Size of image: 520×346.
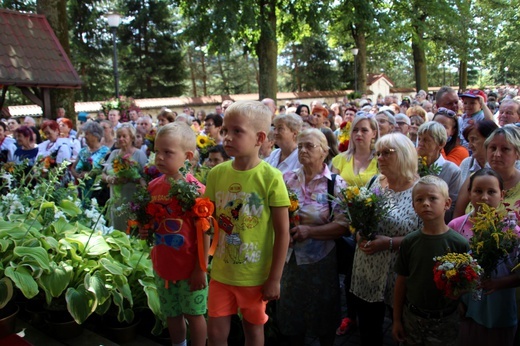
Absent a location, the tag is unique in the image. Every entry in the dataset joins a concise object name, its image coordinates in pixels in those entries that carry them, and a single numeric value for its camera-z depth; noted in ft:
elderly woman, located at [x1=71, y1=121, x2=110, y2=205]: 22.35
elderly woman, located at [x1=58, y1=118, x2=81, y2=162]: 25.45
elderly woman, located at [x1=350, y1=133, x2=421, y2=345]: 10.47
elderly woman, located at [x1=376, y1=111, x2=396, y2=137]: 18.53
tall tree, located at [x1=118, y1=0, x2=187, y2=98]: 111.04
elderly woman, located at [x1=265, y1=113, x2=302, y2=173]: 14.07
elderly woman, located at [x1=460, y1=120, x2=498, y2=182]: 13.10
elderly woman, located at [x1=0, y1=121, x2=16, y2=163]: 26.58
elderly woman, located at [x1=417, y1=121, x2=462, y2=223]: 12.67
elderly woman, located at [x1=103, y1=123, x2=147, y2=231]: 18.97
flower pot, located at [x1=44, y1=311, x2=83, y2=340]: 11.12
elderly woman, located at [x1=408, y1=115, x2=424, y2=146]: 19.93
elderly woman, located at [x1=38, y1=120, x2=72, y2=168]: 24.62
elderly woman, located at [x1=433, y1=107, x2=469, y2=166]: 16.13
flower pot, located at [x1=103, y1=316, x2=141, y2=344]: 11.50
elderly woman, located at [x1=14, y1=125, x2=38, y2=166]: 25.62
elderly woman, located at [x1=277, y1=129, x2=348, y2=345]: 11.37
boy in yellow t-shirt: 8.17
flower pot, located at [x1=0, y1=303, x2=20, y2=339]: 10.60
